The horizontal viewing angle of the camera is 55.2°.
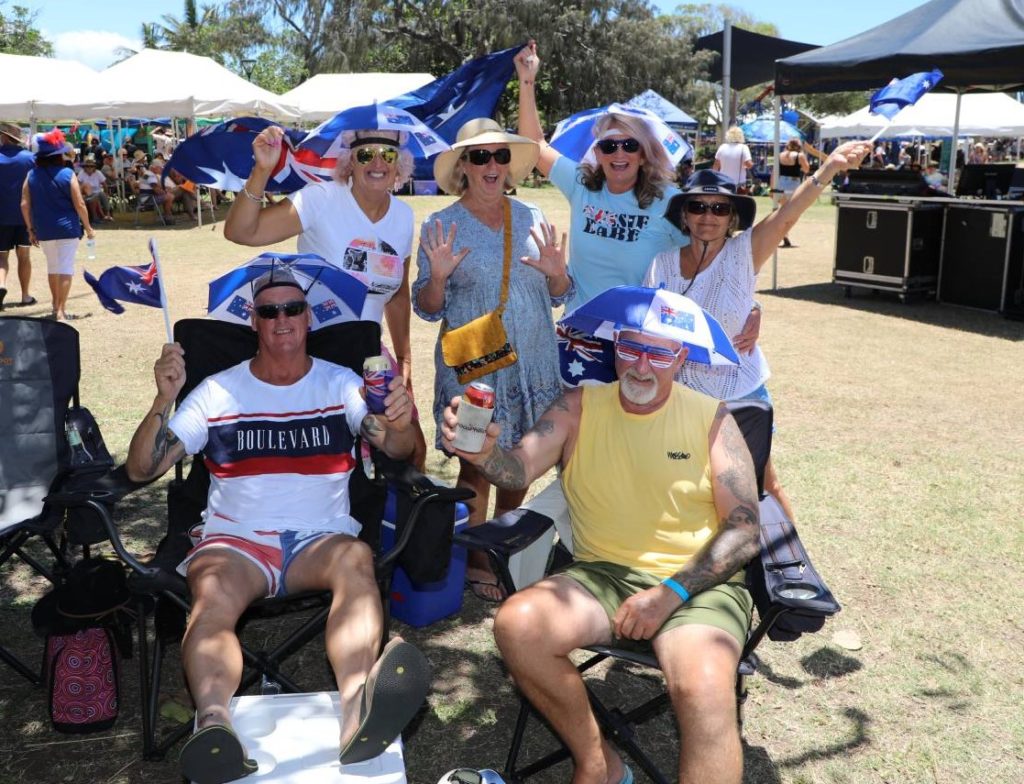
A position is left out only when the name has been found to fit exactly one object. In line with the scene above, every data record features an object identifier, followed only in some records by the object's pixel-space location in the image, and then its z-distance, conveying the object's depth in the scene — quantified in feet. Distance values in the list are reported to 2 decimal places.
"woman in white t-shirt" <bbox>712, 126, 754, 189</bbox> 43.65
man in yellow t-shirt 7.89
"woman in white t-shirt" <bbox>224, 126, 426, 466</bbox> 11.41
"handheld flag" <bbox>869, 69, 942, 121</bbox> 13.46
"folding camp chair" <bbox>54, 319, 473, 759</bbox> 8.93
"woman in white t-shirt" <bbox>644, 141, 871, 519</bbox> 10.77
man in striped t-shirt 8.51
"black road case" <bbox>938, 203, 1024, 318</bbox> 30.35
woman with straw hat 11.14
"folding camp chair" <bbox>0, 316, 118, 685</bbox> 11.85
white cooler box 7.55
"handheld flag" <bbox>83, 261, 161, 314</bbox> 10.20
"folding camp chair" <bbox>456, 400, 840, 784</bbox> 8.06
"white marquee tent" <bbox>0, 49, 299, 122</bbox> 52.47
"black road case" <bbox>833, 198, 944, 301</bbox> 32.50
